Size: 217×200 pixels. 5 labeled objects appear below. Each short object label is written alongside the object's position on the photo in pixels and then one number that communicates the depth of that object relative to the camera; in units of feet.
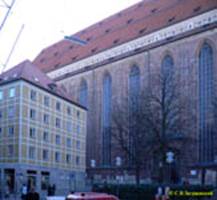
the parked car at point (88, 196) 42.78
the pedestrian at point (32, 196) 48.65
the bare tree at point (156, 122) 165.89
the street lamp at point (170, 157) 122.28
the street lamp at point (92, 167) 224.43
